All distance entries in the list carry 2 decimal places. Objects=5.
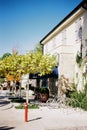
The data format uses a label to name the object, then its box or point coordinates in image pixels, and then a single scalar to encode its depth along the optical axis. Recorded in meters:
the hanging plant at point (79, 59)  12.19
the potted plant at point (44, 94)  13.36
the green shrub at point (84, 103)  10.21
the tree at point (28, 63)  11.34
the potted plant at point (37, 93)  15.25
